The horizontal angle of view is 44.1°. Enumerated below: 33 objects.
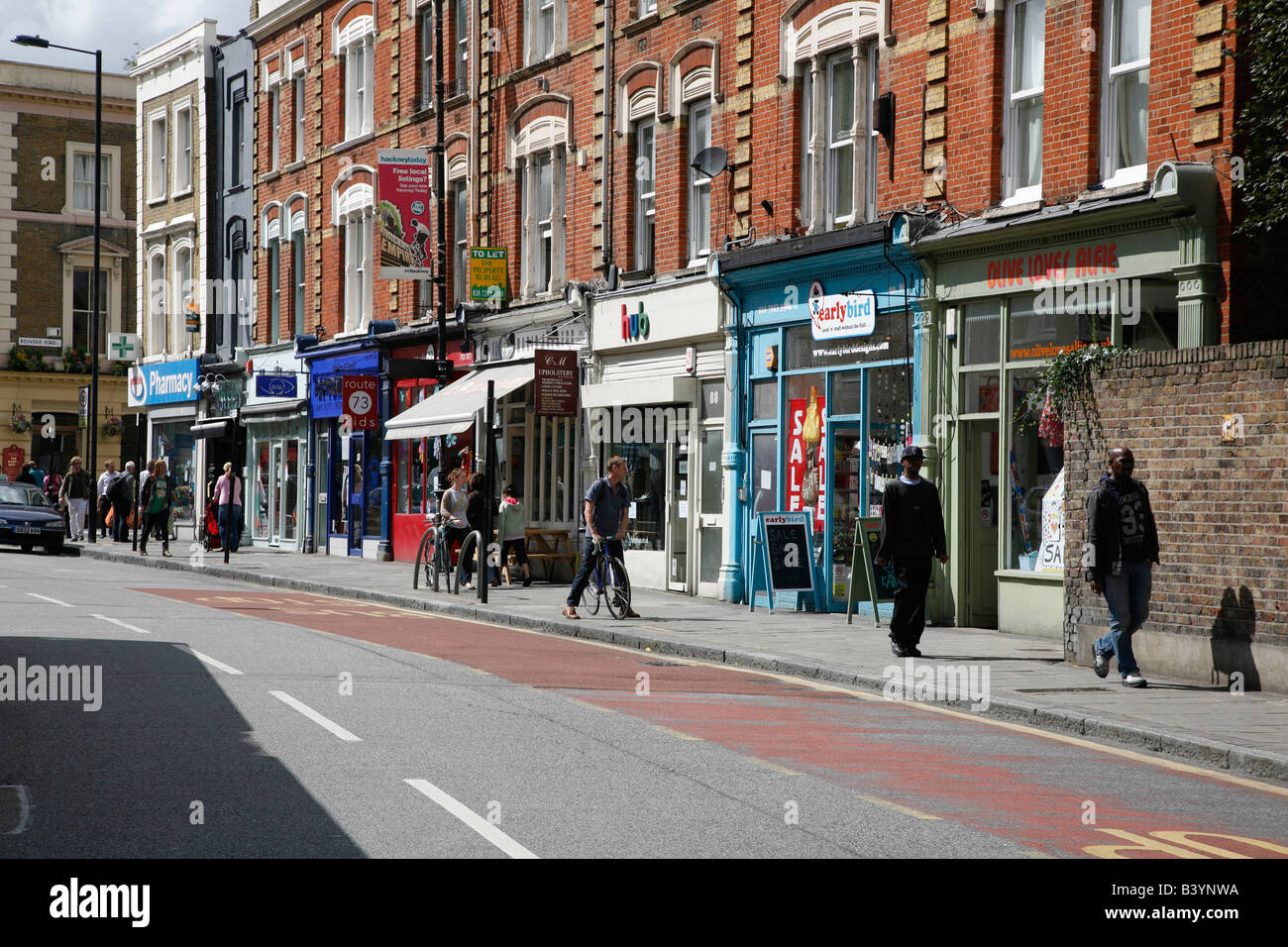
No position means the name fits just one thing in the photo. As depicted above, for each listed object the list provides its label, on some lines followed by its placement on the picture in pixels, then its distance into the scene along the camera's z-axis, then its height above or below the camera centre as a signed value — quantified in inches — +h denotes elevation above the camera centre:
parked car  1325.0 -26.6
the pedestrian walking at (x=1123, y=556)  508.1 -17.9
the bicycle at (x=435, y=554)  925.8 -34.2
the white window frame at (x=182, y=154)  1681.8 +362.1
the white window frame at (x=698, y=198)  922.1 +175.1
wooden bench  1019.9 -33.1
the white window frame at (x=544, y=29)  1062.4 +319.6
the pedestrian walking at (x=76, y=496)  1531.7 -2.7
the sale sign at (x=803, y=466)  802.8 +16.7
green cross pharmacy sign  1813.5 +169.9
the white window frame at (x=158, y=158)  1738.4 +369.7
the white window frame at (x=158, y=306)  1756.9 +210.7
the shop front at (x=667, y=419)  906.1 +46.7
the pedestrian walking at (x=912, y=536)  578.6 -13.6
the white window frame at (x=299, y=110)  1470.2 +357.2
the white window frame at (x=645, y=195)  976.3 +186.4
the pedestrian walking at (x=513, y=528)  978.1 -19.8
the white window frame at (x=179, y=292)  1697.8 +218.3
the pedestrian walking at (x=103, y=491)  1582.2 +1.9
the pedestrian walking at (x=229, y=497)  1211.2 -2.2
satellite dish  871.1 +184.9
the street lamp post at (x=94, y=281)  1528.1 +208.5
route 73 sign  1205.1 +71.2
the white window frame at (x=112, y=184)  2332.7 +456.3
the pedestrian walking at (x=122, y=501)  1498.5 -7.0
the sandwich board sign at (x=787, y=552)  750.5 -25.5
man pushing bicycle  744.3 -9.6
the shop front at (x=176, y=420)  1685.5 +81.6
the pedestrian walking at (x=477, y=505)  906.1 -5.2
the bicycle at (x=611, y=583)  737.0 -40.8
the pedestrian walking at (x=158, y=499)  1346.0 -4.5
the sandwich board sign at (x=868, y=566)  692.7 -30.0
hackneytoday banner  1149.1 +207.5
